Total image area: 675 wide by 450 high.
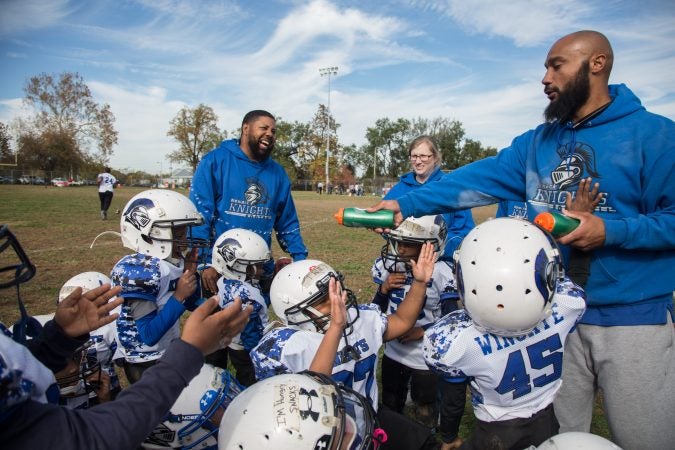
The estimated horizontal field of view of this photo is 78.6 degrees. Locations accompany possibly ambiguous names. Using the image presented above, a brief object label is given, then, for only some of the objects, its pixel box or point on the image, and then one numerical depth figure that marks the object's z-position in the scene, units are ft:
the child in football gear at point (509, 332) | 7.21
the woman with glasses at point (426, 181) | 13.28
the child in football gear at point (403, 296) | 12.71
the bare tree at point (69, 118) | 188.14
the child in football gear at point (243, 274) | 12.94
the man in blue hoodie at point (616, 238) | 7.63
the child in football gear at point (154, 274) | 10.34
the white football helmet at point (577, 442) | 6.20
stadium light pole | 191.31
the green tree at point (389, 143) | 276.41
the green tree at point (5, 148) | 201.57
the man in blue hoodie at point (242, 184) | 14.90
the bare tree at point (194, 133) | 215.92
